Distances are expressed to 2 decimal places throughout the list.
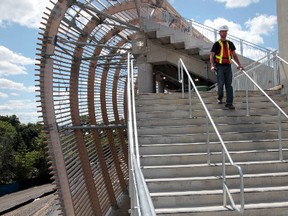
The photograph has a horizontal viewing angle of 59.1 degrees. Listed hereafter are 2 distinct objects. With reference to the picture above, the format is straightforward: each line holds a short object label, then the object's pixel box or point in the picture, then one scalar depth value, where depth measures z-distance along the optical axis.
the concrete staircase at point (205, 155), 3.16
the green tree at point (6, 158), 28.19
